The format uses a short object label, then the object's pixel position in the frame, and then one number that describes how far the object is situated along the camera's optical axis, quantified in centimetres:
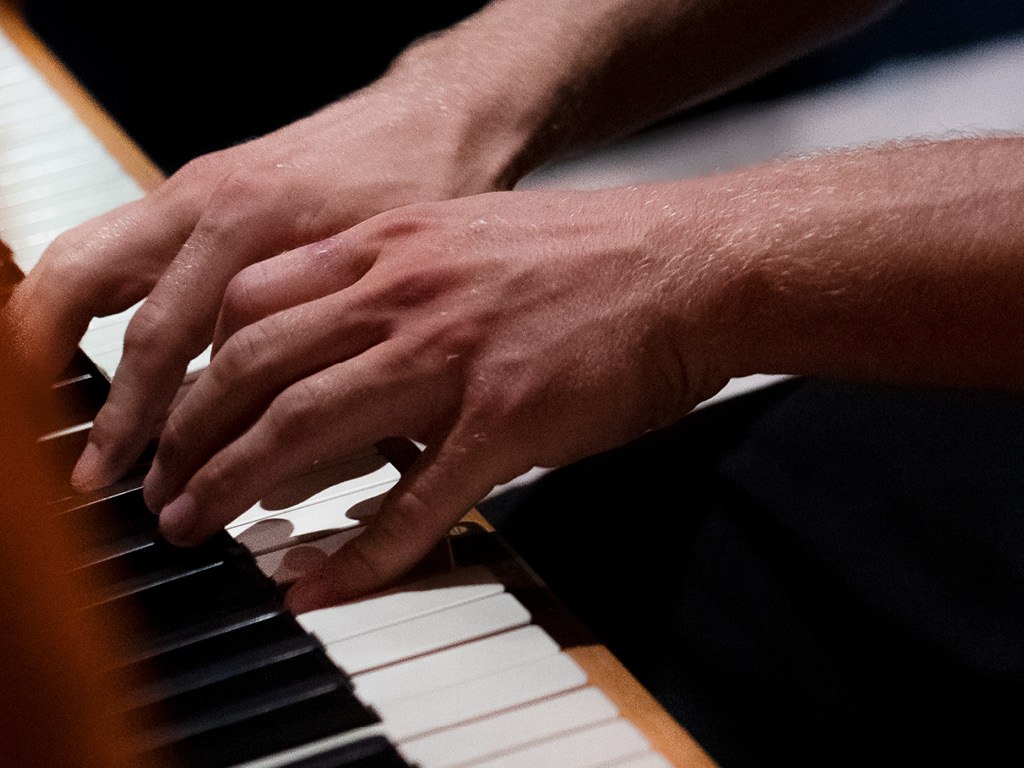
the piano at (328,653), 155
